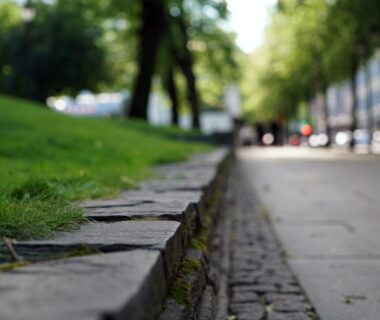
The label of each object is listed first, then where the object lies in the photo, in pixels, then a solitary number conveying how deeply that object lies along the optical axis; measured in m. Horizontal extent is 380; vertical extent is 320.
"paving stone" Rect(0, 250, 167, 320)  1.57
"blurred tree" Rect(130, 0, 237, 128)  23.64
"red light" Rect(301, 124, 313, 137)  65.97
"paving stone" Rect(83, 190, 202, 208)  3.96
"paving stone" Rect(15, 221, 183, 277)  2.37
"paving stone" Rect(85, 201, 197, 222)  3.22
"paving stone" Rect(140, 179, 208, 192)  5.32
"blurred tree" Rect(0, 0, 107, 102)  40.69
